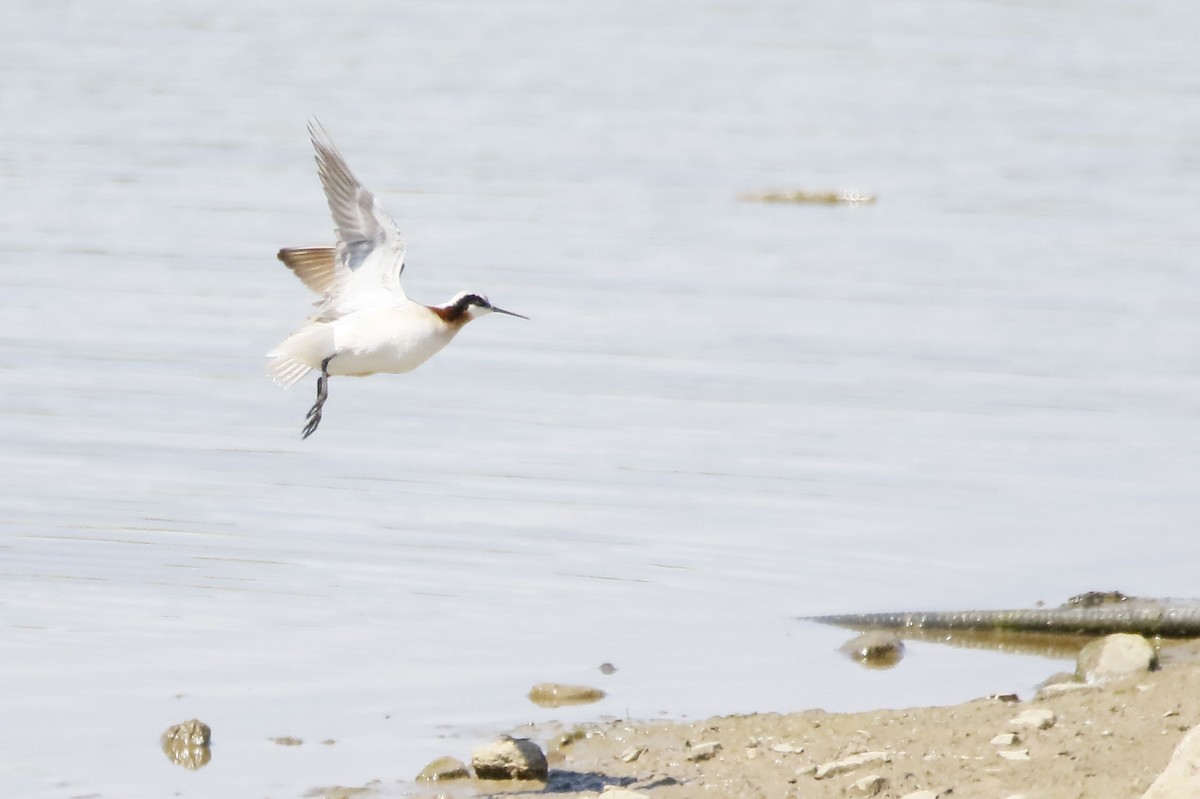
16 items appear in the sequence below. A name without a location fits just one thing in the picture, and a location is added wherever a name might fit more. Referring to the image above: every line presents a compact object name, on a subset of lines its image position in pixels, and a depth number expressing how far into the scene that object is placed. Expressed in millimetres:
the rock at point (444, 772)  16359
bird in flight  20422
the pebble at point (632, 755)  16753
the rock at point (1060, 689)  17453
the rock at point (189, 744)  16969
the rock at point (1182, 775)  13336
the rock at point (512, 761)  16031
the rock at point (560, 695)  18437
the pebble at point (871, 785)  15227
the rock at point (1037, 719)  16406
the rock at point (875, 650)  19703
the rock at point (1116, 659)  17859
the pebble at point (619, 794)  15039
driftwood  19625
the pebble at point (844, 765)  15703
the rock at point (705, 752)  16594
